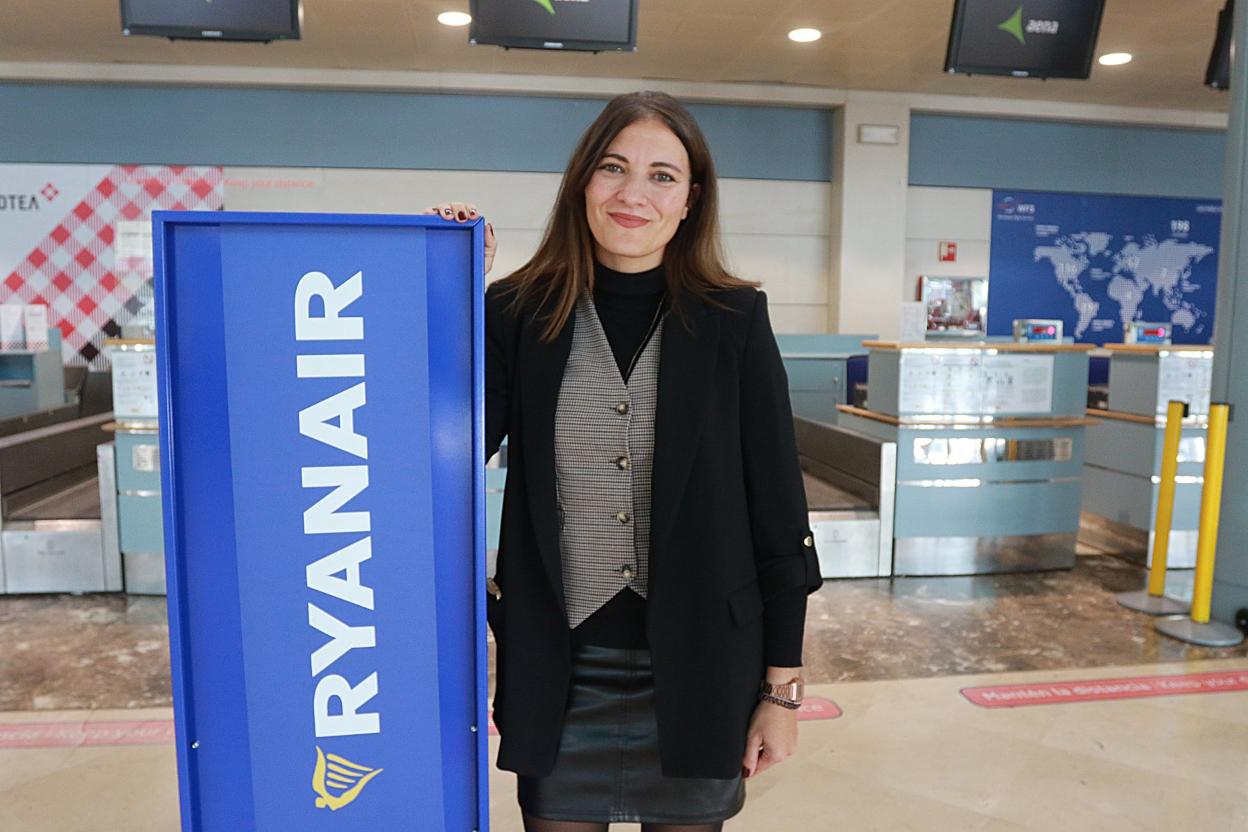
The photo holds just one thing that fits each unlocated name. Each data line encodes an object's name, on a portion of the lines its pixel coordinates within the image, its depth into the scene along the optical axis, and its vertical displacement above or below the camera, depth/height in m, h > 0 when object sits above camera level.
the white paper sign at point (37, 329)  6.25 -0.16
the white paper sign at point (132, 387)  4.23 -0.36
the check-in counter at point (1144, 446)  4.87 -0.68
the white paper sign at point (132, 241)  7.54 +0.51
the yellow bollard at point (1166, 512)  4.07 -0.82
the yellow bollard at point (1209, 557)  3.74 -0.95
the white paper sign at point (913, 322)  5.41 -0.03
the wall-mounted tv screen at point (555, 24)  4.10 +1.24
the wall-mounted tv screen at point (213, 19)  3.85 +1.17
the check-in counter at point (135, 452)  4.22 -0.64
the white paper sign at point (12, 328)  6.54 -0.16
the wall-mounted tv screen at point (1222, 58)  4.33 +1.19
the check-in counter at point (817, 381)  7.44 -0.51
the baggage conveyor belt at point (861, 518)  4.68 -1.00
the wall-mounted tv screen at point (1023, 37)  4.42 +1.31
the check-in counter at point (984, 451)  4.71 -0.67
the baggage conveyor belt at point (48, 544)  4.30 -1.07
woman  1.20 -0.23
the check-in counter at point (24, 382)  5.90 -0.48
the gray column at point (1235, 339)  3.72 -0.08
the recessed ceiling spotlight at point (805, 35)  6.39 +1.89
